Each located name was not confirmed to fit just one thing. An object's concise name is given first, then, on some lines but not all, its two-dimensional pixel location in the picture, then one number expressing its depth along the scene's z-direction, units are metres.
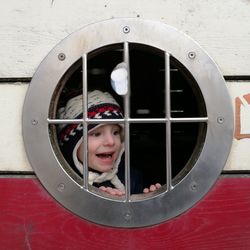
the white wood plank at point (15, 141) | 1.14
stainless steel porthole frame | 1.12
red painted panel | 1.14
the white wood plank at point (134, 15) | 1.12
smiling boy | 1.40
